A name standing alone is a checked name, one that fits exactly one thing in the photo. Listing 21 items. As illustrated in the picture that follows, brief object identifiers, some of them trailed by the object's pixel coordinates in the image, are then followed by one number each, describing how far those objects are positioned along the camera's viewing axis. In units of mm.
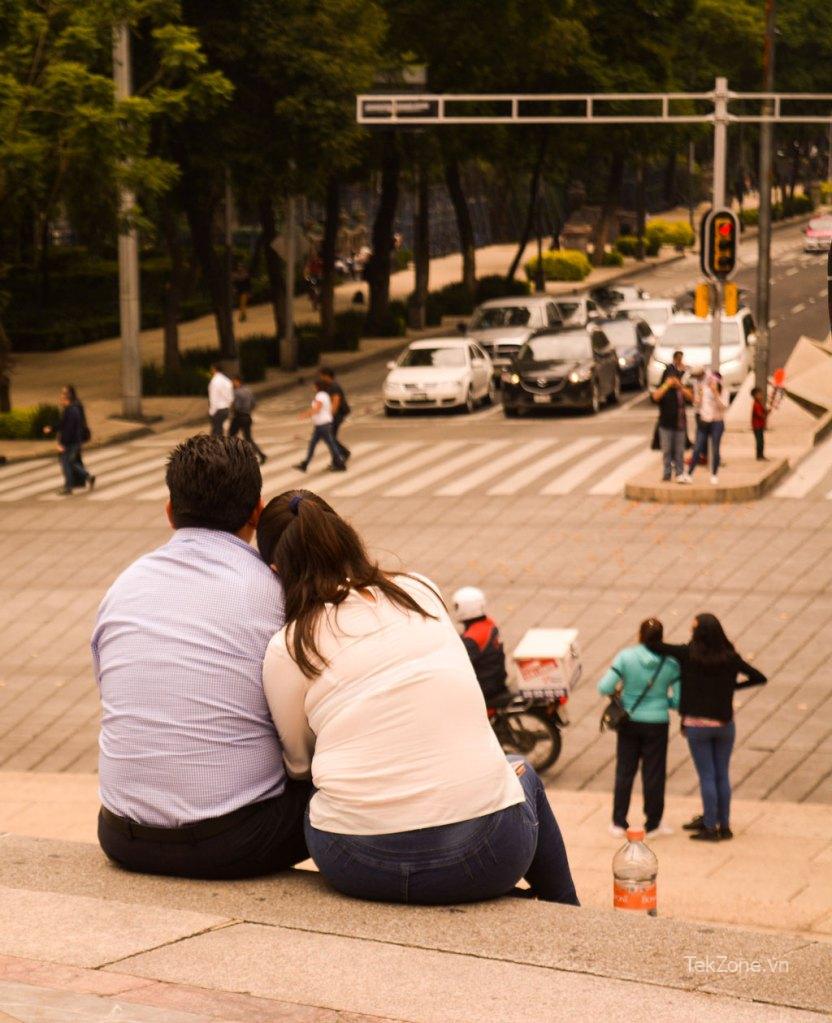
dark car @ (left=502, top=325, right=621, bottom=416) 32812
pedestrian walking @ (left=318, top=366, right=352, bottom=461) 26656
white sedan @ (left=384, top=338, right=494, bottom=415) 33844
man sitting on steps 4895
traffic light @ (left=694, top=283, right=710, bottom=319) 25516
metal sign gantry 26453
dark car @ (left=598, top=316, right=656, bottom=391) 36875
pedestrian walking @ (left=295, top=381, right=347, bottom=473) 26438
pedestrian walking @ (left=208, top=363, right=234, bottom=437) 28328
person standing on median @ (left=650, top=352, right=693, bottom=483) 23047
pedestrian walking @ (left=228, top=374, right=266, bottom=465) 27672
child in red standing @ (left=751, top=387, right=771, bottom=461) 24734
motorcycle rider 12680
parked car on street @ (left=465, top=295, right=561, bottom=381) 38812
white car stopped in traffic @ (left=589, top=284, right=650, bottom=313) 50434
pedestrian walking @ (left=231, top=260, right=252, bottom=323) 53588
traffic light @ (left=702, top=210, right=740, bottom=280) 25828
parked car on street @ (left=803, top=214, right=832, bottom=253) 72625
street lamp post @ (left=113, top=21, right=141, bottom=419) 30750
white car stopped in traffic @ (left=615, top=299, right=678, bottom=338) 41938
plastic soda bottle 5836
